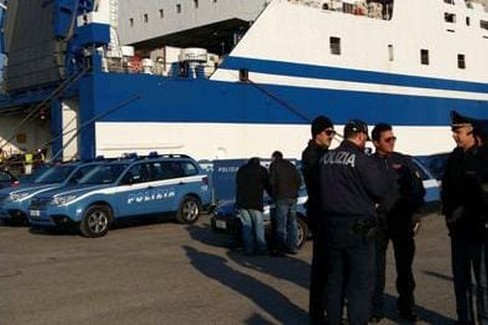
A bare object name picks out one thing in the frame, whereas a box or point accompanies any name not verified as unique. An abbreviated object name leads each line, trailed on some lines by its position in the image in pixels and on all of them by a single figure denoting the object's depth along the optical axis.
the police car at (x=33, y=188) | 15.84
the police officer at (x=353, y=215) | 5.25
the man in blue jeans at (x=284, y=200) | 10.80
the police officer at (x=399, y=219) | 6.63
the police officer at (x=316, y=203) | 6.25
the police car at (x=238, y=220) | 11.72
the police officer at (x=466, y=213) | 5.73
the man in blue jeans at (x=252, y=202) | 10.88
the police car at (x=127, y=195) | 13.91
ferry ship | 21.44
